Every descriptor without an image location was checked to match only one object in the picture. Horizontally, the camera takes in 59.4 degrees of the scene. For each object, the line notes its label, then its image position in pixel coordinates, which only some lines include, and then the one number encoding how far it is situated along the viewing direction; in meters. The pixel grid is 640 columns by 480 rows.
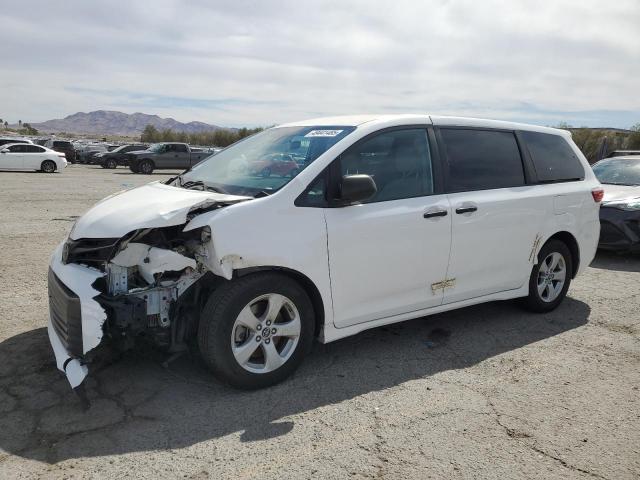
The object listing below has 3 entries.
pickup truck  30.47
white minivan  3.58
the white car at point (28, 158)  25.94
